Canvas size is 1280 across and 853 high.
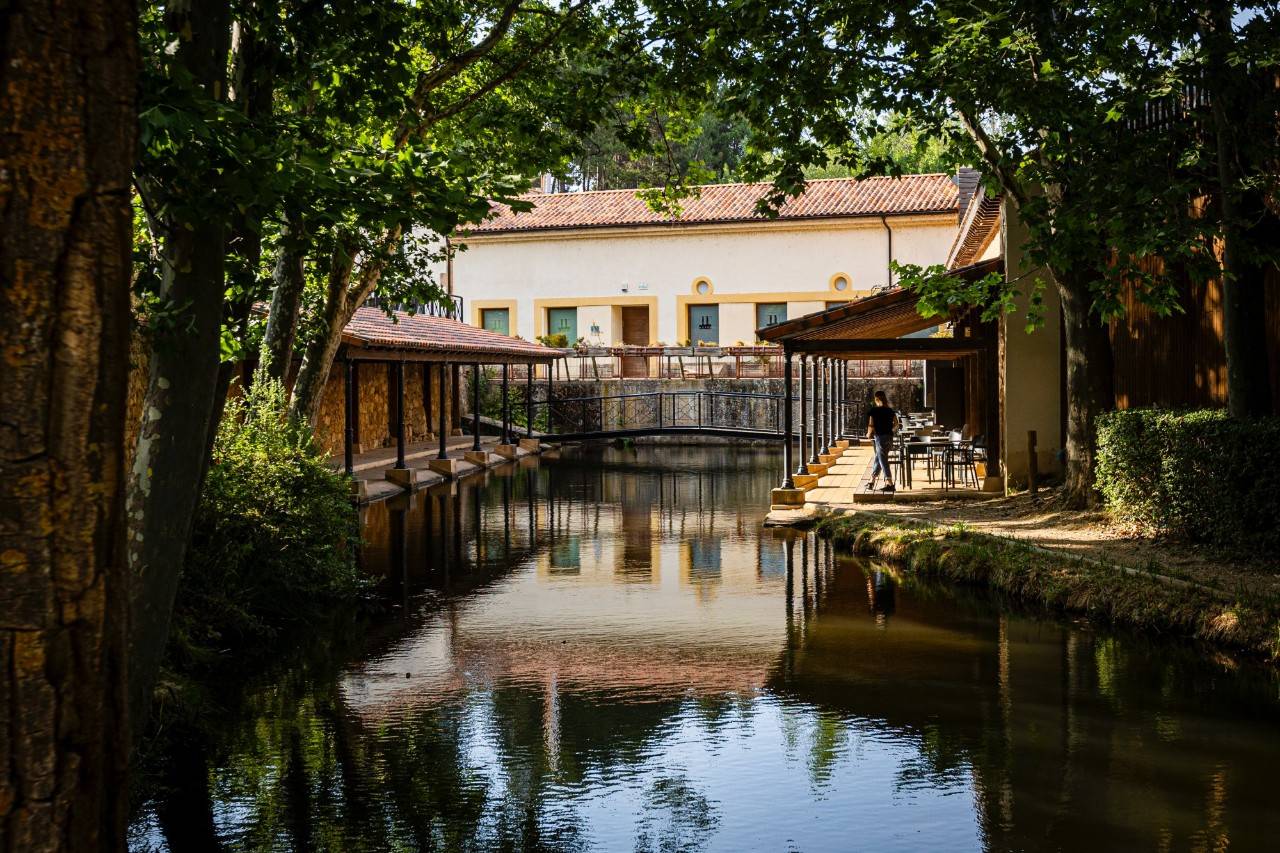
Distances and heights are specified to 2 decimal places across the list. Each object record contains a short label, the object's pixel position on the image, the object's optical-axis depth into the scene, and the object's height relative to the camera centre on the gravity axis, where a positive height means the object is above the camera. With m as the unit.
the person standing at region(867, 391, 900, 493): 18.20 -0.39
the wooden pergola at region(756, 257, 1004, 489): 17.61 +0.95
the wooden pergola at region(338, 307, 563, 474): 20.77 +1.31
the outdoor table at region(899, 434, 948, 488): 18.73 -0.61
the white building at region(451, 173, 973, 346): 40.44 +4.90
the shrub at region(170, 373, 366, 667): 9.66 -0.95
